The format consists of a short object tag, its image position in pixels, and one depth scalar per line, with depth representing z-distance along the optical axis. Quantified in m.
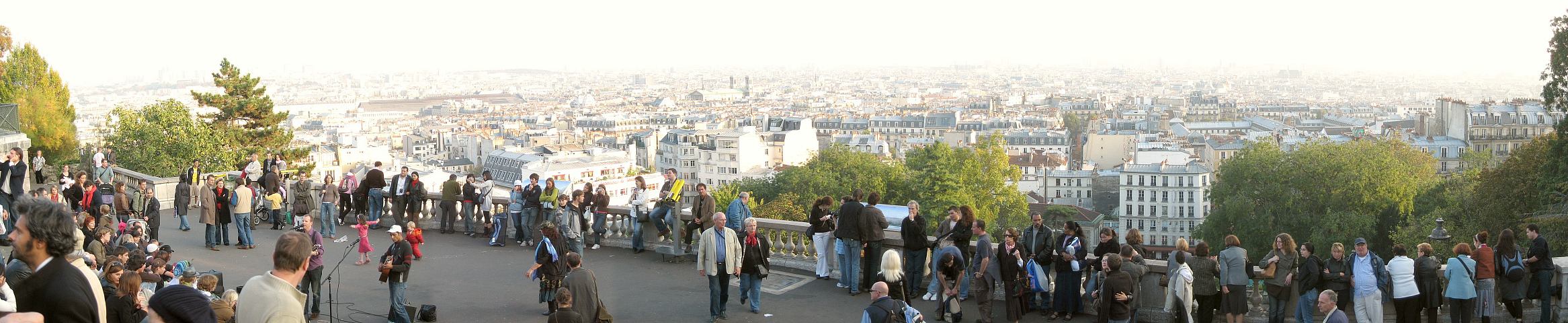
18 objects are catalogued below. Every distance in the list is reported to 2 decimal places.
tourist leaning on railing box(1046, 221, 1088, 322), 10.36
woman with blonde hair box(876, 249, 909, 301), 9.47
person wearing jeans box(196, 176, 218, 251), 14.56
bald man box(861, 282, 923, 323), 8.13
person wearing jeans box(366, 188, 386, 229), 16.62
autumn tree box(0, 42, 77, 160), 27.92
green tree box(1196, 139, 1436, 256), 51.66
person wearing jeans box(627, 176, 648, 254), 14.10
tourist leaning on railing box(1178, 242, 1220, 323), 9.90
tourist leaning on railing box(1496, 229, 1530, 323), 10.17
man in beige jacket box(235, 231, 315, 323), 5.11
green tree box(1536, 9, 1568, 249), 23.67
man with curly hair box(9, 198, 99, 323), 4.71
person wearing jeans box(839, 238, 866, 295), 11.66
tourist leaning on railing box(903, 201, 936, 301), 11.23
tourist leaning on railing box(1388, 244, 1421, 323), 9.92
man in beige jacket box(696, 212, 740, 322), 10.47
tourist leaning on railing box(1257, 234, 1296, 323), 9.98
